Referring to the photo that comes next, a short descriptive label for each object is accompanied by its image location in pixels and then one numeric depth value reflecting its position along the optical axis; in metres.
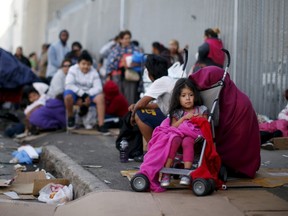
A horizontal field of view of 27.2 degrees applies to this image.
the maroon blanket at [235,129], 5.66
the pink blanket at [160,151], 5.20
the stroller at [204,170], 5.02
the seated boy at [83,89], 10.10
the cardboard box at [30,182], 6.12
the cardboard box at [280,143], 7.71
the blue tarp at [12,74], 11.64
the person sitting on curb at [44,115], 10.52
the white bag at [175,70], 8.09
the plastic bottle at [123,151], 7.01
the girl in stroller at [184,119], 5.23
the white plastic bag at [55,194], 5.75
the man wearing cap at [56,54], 14.15
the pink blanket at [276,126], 8.06
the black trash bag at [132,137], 7.11
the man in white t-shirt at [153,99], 6.36
